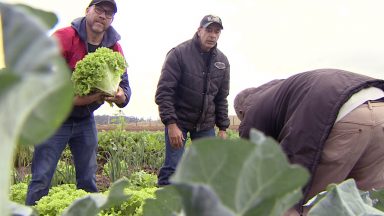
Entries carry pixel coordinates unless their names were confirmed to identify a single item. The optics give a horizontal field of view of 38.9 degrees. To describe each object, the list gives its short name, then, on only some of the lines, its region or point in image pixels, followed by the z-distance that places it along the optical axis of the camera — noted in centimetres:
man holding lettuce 408
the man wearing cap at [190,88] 475
